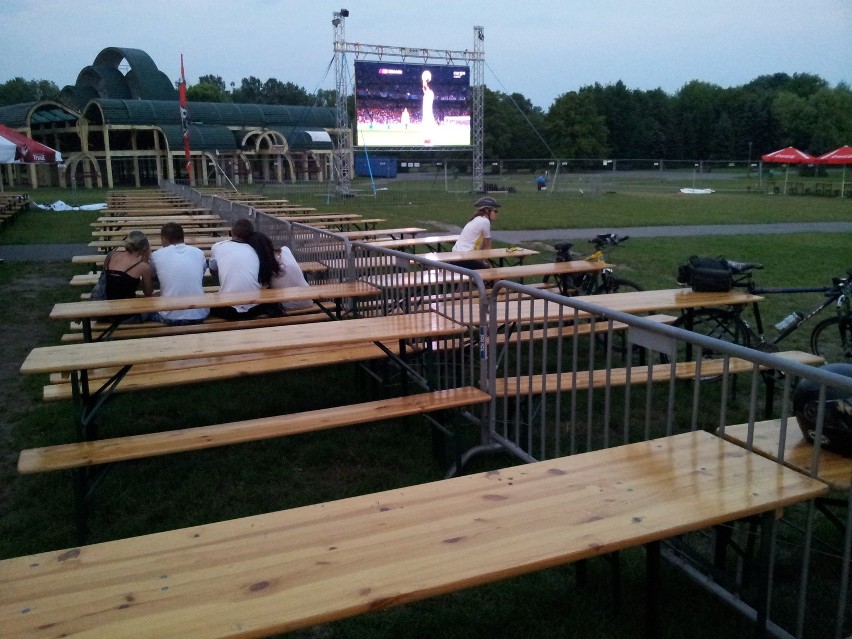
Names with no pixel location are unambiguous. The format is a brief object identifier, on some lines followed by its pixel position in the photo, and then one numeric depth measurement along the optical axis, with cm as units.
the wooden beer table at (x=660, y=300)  590
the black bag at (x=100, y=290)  664
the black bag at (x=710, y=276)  652
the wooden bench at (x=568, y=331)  606
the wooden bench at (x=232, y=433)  387
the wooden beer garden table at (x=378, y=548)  201
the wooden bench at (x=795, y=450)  282
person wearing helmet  969
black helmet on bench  292
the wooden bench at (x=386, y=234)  1224
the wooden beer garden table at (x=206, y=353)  419
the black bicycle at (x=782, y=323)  652
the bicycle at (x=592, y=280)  815
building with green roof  4966
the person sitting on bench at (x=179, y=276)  667
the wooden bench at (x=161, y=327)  633
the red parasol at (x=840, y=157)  3541
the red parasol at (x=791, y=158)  3788
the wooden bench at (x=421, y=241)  1053
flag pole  2483
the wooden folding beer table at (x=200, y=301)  548
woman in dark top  652
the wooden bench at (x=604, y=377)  465
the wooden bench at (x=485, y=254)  870
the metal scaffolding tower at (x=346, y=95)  3322
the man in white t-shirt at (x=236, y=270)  674
